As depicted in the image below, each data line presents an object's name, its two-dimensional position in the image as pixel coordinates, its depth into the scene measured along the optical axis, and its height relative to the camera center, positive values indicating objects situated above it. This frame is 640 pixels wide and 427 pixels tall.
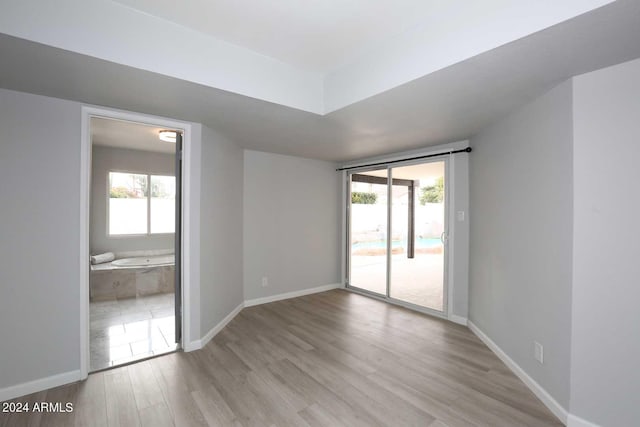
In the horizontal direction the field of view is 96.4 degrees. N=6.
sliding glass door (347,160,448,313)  4.11 -0.31
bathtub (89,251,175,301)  4.52 -1.09
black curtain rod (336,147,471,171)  3.61 +0.82
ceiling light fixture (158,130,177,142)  3.97 +1.10
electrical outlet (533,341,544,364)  2.20 -1.07
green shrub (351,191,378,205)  5.00 +0.28
